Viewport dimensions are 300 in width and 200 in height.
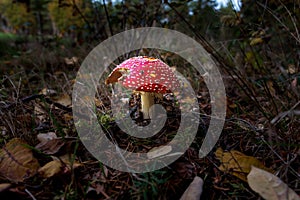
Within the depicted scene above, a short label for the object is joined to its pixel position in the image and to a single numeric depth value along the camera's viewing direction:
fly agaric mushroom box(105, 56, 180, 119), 0.35
